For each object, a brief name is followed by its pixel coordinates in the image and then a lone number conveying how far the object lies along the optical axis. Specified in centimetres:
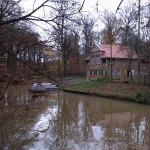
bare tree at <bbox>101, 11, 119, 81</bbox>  2390
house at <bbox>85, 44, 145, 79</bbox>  3048
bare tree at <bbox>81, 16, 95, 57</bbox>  3691
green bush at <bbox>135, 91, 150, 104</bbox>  1539
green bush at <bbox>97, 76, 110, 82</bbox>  2433
